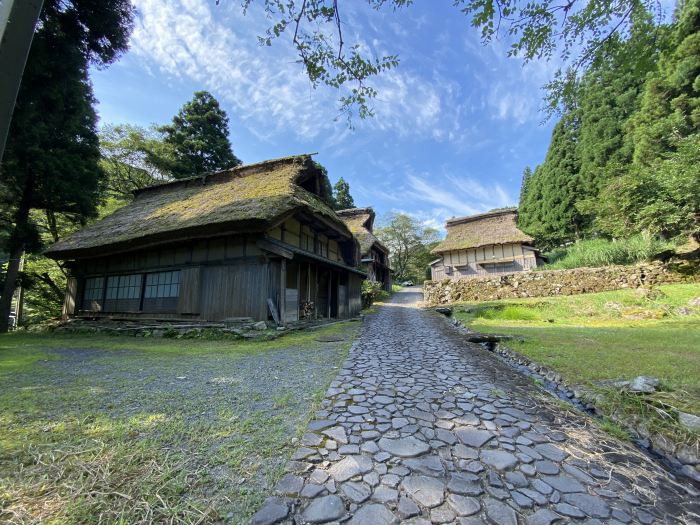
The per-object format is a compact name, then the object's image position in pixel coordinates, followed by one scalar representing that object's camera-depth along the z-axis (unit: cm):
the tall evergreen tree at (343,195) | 3178
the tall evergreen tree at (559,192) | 2317
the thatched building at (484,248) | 2206
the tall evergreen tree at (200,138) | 2059
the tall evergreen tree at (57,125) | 839
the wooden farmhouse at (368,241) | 2392
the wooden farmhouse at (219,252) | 877
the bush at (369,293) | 1964
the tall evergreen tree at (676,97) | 1323
